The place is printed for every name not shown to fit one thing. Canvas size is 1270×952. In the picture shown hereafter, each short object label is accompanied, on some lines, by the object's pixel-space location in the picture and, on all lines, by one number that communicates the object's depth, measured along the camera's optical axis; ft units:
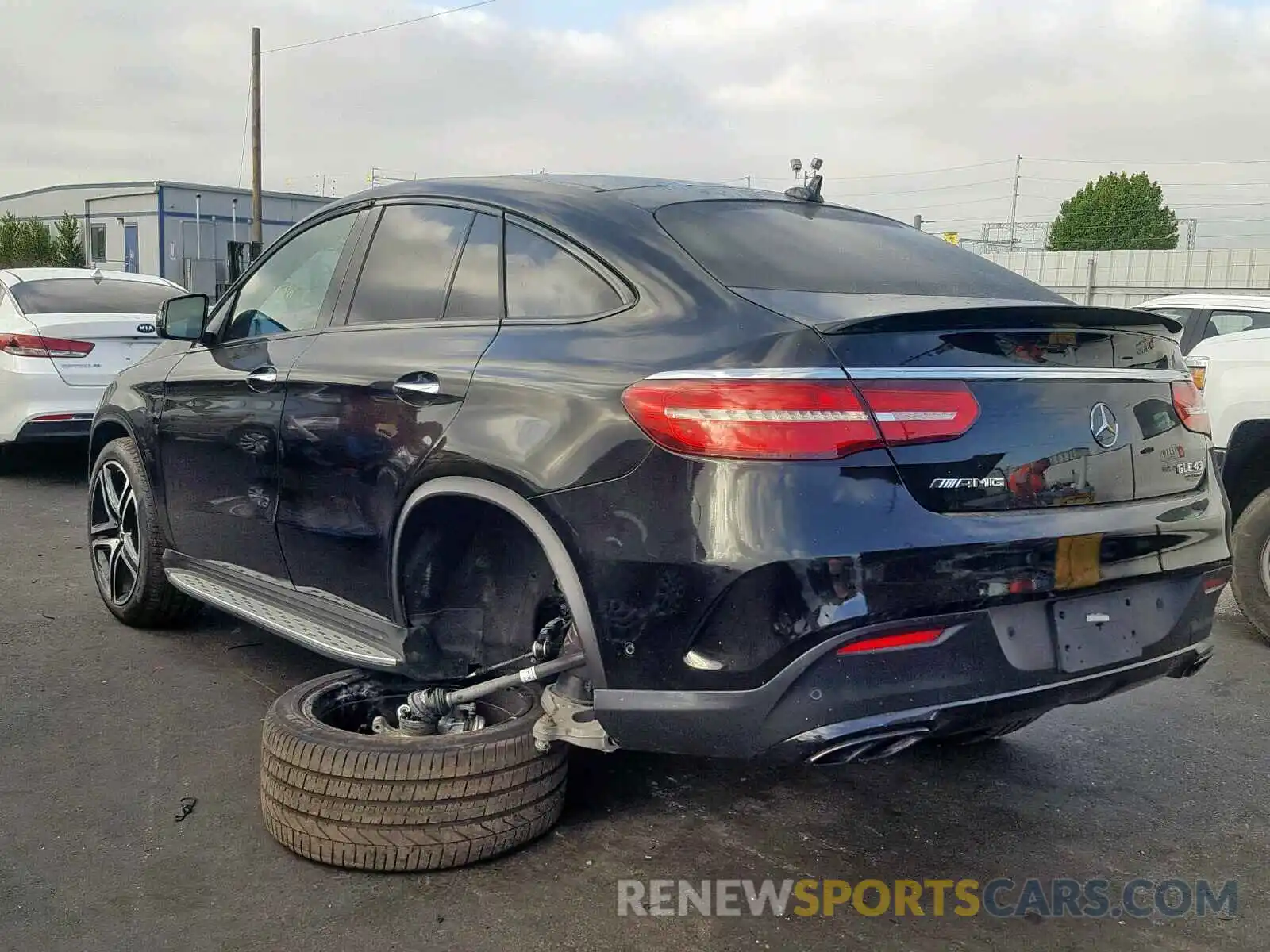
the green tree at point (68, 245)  133.49
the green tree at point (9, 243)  135.33
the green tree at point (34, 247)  134.92
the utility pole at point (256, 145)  98.12
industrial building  123.75
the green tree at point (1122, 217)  221.46
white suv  17.44
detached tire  9.75
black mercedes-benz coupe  8.18
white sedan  27.50
